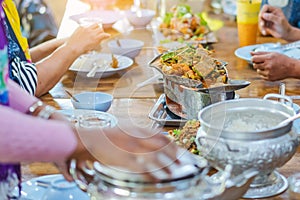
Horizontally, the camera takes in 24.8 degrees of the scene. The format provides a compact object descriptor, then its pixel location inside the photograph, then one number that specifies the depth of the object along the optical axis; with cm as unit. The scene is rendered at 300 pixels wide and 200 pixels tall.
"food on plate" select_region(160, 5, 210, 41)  252
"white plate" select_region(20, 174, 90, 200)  139
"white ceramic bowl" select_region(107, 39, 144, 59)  230
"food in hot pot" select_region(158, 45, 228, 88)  171
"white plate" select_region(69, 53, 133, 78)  214
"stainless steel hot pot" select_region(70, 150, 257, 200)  110
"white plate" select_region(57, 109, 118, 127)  157
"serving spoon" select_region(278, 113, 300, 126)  135
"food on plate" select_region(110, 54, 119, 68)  218
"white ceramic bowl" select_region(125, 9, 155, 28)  272
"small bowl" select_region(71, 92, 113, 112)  178
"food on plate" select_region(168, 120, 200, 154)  151
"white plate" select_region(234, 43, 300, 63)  222
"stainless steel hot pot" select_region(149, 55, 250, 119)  165
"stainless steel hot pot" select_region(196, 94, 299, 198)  131
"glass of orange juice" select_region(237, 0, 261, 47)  239
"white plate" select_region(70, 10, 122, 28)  272
